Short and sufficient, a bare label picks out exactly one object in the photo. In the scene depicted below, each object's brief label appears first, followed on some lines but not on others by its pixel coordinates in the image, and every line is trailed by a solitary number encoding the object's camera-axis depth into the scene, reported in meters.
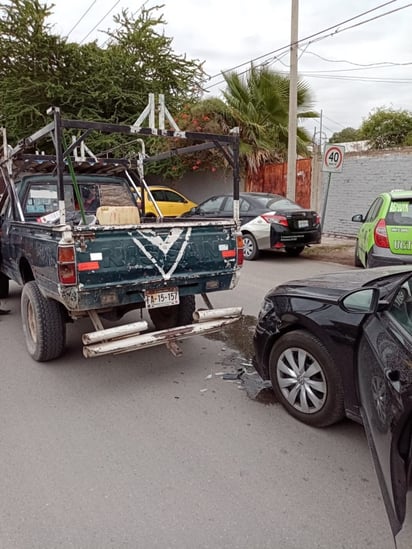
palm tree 15.72
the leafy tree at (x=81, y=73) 17.91
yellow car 15.66
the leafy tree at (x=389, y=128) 23.34
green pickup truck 3.65
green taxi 6.71
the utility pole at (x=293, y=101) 12.12
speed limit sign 10.30
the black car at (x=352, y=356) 1.93
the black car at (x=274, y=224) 10.09
